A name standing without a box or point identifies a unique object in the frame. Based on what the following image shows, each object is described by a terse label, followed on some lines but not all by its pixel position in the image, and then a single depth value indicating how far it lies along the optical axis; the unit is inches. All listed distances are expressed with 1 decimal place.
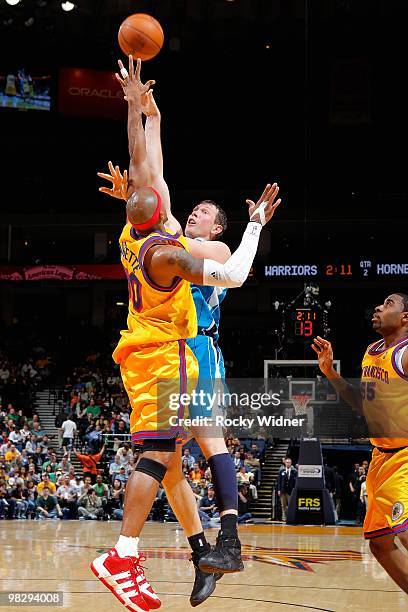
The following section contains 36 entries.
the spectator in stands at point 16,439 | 796.0
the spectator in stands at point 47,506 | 708.7
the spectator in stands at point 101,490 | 708.7
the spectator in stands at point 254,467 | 717.3
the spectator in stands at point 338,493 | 729.6
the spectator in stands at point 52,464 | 746.2
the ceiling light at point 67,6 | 931.3
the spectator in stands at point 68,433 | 842.8
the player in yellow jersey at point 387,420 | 234.8
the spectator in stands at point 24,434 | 803.4
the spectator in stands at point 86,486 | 705.6
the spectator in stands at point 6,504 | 708.0
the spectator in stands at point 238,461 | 701.3
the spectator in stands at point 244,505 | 673.6
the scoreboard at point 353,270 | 876.6
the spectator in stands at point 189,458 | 709.6
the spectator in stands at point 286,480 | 693.9
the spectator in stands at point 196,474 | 687.1
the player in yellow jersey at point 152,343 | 183.5
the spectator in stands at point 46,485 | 711.1
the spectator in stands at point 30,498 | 709.9
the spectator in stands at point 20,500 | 710.5
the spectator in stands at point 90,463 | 747.4
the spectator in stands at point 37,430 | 846.5
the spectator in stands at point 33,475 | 721.6
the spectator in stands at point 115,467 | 722.7
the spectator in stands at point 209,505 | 666.2
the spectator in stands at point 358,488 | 693.9
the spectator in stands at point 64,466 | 743.1
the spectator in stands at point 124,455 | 730.2
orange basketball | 240.5
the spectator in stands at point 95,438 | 791.7
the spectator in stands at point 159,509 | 698.2
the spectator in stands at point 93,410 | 872.8
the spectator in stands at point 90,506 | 701.9
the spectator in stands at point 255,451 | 742.5
